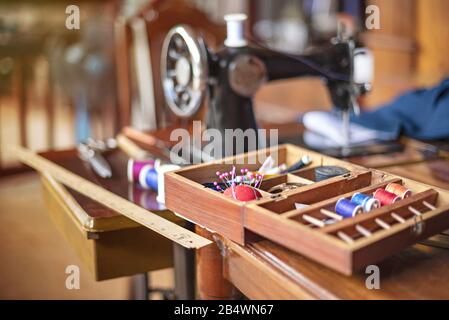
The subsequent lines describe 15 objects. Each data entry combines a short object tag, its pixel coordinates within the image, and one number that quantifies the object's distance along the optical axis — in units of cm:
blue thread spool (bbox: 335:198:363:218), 93
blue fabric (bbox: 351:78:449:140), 179
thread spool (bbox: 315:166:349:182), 113
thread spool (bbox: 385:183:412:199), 100
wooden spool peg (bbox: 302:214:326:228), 88
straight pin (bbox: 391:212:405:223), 90
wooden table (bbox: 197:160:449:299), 85
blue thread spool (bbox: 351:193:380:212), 95
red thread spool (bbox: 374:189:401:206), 98
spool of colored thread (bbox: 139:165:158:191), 135
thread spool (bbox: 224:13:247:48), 150
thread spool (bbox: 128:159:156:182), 142
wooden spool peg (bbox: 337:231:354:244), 83
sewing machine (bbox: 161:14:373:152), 149
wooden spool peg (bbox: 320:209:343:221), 91
